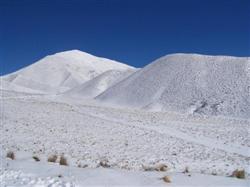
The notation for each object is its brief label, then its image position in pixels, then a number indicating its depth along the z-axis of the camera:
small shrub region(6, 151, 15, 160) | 18.67
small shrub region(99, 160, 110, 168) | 16.69
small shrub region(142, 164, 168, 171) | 15.84
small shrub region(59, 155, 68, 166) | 16.80
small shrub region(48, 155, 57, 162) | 17.76
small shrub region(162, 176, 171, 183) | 12.63
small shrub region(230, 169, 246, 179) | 14.08
